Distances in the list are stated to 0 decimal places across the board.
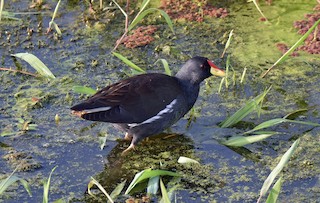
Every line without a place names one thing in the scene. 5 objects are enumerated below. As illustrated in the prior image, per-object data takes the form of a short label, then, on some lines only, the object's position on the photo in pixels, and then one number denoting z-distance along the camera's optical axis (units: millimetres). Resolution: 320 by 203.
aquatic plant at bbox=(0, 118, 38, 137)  10170
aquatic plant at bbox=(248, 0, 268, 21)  12877
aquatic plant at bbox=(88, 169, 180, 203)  8602
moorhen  9547
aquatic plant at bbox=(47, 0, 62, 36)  12445
